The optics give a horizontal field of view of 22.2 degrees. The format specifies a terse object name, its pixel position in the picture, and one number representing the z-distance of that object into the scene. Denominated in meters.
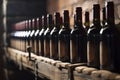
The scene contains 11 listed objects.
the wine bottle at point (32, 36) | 2.36
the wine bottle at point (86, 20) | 1.45
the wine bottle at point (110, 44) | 1.12
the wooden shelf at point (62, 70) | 1.02
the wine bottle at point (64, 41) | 1.52
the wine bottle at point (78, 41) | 1.40
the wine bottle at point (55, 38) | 1.69
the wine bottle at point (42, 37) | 2.01
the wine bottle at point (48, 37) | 1.83
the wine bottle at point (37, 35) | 2.19
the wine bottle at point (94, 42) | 1.23
